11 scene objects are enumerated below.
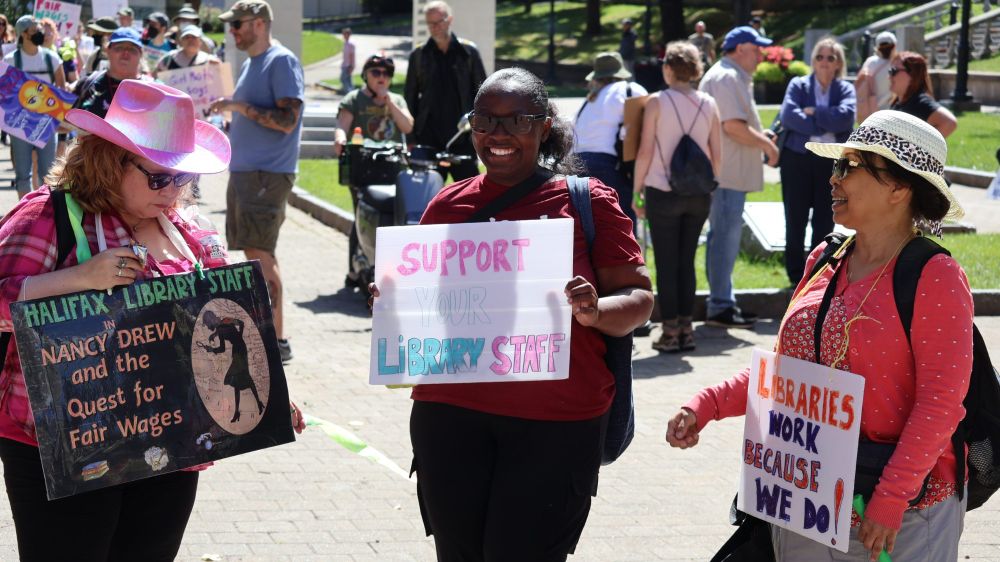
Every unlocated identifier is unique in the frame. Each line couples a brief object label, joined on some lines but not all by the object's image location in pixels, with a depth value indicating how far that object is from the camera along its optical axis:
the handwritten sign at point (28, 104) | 10.35
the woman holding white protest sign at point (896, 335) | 3.42
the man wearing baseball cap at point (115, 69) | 9.46
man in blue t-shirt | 8.76
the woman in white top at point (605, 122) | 9.98
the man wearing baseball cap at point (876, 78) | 13.43
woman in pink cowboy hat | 3.53
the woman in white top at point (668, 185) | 9.41
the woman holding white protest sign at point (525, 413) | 3.74
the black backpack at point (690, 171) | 9.28
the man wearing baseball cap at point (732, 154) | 10.08
